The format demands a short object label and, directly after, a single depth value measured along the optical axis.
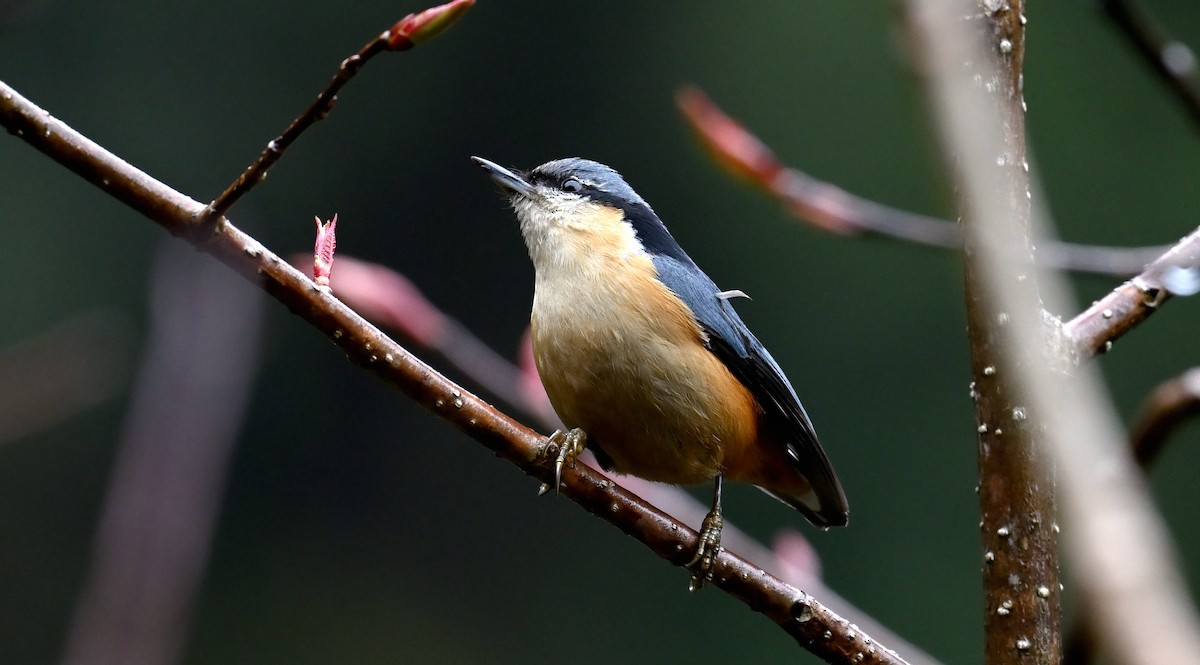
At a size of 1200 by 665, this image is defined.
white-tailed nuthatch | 4.13
